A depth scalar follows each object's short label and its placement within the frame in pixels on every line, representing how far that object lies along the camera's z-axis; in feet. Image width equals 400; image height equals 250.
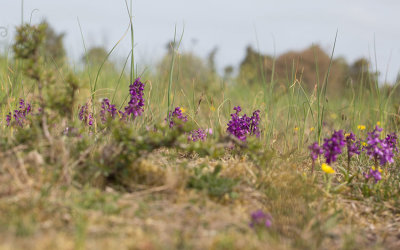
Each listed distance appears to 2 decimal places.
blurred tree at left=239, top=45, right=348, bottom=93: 93.66
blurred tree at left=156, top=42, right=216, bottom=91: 53.05
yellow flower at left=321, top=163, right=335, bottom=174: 17.10
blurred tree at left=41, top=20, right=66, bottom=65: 112.98
